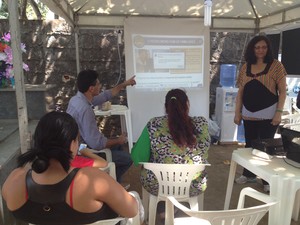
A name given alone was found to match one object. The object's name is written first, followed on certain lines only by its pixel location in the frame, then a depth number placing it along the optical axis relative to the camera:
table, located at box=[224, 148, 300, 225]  1.54
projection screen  3.91
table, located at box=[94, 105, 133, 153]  3.73
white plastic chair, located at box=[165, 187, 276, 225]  1.12
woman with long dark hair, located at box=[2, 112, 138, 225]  1.01
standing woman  2.61
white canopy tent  3.31
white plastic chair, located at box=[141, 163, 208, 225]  1.72
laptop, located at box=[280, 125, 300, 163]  1.66
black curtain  3.38
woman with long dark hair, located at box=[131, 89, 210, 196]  1.74
